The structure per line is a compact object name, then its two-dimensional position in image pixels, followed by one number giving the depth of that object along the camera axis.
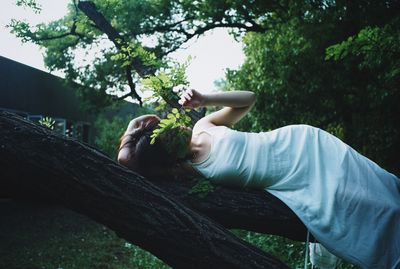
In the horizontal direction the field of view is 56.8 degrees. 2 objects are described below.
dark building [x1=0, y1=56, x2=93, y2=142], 10.97
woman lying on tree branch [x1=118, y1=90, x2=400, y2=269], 2.34
